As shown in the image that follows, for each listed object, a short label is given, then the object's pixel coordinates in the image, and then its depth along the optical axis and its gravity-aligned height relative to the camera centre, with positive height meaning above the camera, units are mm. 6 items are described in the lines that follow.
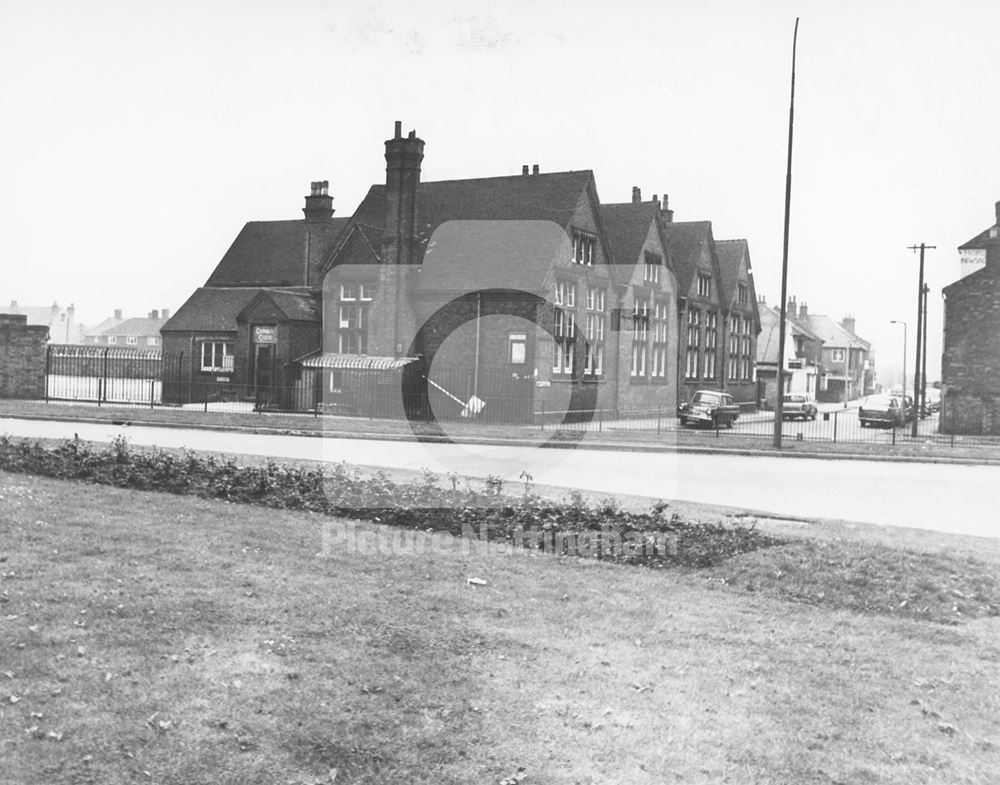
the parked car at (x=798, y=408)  54891 -472
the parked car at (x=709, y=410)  38688 -545
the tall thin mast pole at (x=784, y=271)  27984 +3862
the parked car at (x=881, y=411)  48344 -438
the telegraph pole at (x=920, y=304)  43250 +4603
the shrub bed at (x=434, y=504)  9945 -1438
